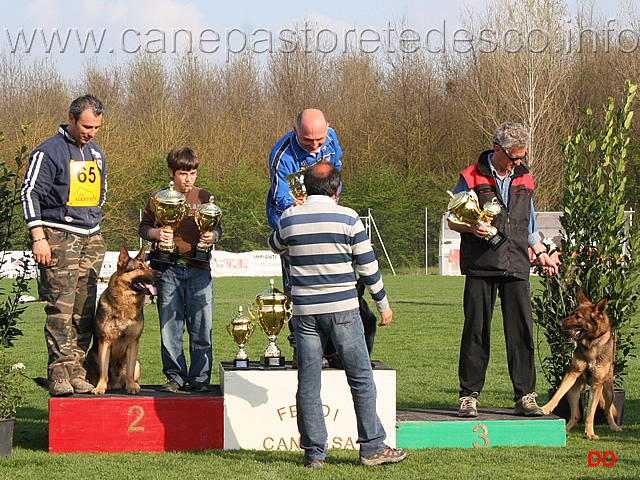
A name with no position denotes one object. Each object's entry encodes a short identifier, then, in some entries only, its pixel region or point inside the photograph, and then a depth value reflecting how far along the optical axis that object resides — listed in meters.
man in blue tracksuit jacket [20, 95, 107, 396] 10.27
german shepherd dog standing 11.29
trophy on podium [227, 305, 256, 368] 11.36
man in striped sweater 8.91
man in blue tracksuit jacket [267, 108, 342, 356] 10.49
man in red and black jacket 10.64
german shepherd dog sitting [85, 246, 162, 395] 10.77
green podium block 10.37
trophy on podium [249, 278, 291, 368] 10.80
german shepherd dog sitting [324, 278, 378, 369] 10.45
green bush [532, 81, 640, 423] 11.95
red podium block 9.98
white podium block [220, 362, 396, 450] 10.24
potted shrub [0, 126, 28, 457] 9.80
